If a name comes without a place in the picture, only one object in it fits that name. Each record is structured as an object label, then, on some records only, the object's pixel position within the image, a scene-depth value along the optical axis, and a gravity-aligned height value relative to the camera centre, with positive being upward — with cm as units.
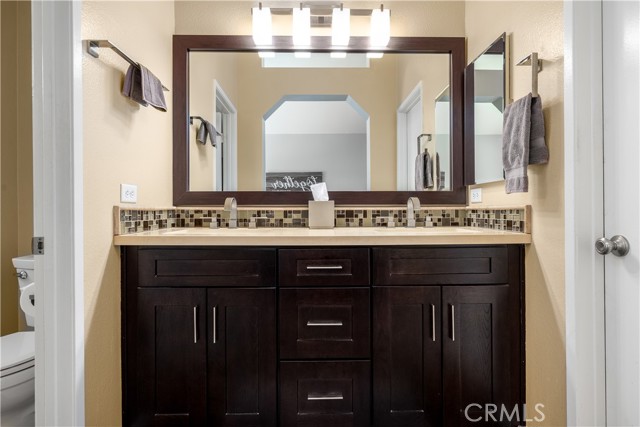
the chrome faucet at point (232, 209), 185 +2
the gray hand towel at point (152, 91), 147 +55
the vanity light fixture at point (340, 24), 192 +105
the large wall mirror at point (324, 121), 197 +52
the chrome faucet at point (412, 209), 190 +1
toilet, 138 -65
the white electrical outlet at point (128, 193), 144 +9
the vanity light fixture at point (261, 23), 191 +105
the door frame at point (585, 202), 115 +2
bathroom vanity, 136 -49
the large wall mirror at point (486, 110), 161 +51
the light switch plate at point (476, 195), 186 +9
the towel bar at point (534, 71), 131 +53
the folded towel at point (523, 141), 129 +27
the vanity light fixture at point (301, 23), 192 +105
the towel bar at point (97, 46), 123 +62
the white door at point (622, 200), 104 +3
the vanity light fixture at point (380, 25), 194 +105
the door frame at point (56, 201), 112 +4
